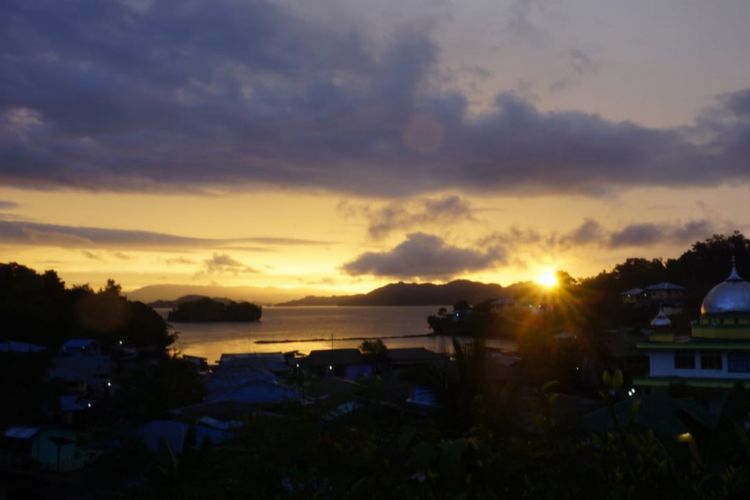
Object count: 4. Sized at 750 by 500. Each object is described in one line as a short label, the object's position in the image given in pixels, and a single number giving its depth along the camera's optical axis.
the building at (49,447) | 21.53
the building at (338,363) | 48.91
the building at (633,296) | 80.00
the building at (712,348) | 23.53
